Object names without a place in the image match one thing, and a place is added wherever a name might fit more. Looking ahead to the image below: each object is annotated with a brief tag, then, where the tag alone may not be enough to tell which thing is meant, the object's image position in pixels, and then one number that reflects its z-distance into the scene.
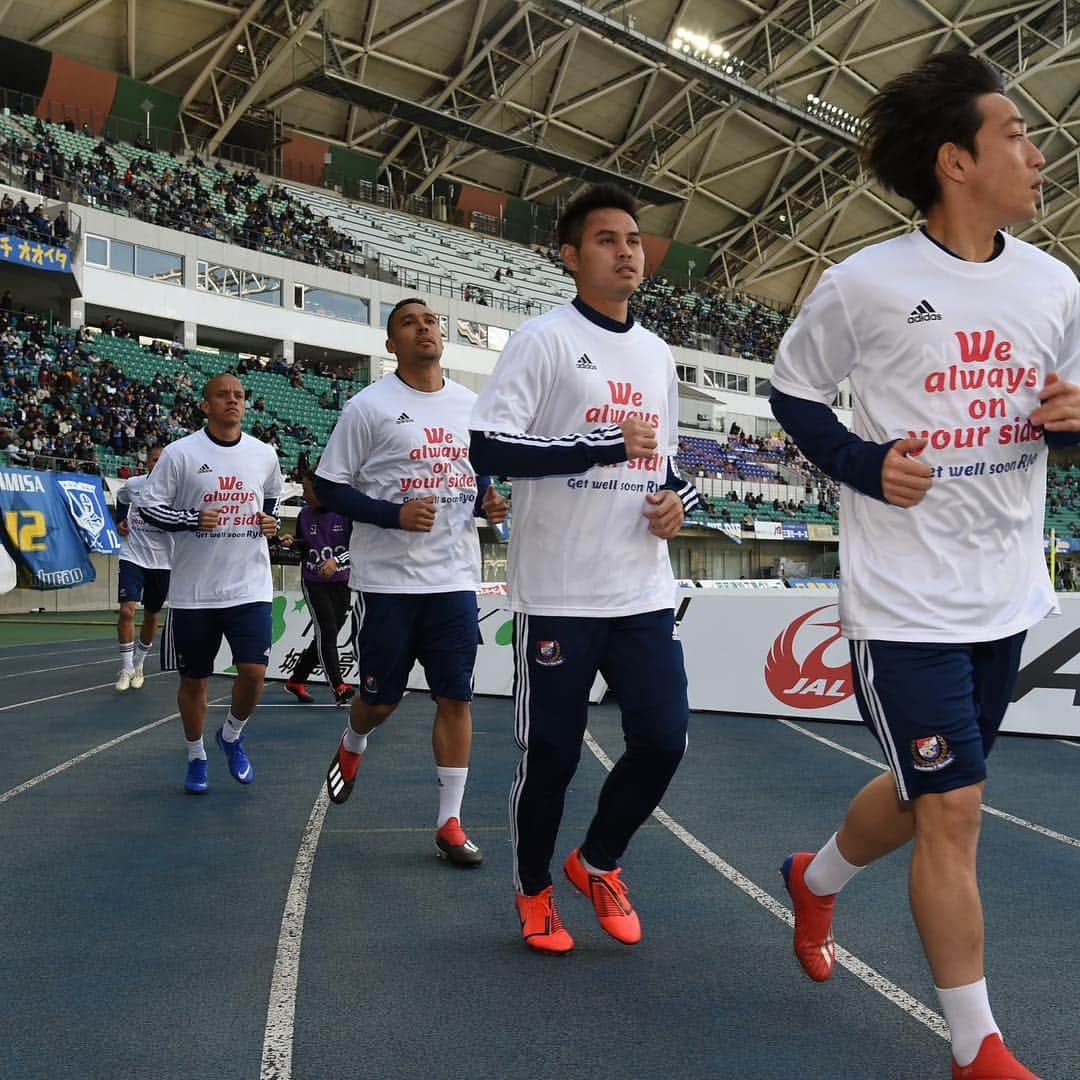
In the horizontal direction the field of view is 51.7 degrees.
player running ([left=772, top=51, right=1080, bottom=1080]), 2.35
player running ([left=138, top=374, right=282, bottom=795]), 5.86
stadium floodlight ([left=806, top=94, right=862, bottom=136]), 48.41
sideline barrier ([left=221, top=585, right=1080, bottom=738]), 7.91
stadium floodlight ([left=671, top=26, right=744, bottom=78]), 44.56
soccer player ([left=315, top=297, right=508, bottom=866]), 4.71
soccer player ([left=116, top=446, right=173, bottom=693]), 10.39
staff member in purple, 9.66
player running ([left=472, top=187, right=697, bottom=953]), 3.37
